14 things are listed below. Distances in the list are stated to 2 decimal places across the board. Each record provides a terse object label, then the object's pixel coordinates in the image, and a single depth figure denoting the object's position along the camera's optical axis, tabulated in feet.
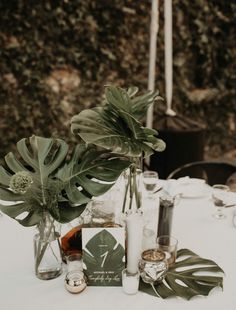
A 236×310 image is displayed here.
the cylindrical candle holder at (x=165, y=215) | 4.01
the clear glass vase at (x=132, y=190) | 3.86
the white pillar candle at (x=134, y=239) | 3.49
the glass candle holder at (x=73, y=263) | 3.72
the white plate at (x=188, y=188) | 5.73
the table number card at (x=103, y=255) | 3.49
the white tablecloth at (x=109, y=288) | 3.44
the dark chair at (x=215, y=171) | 7.00
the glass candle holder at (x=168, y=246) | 3.88
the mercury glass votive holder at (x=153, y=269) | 3.58
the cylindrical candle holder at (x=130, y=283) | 3.50
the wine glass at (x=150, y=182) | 5.69
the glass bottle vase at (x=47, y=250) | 3.60
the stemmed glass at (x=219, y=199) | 5.05
